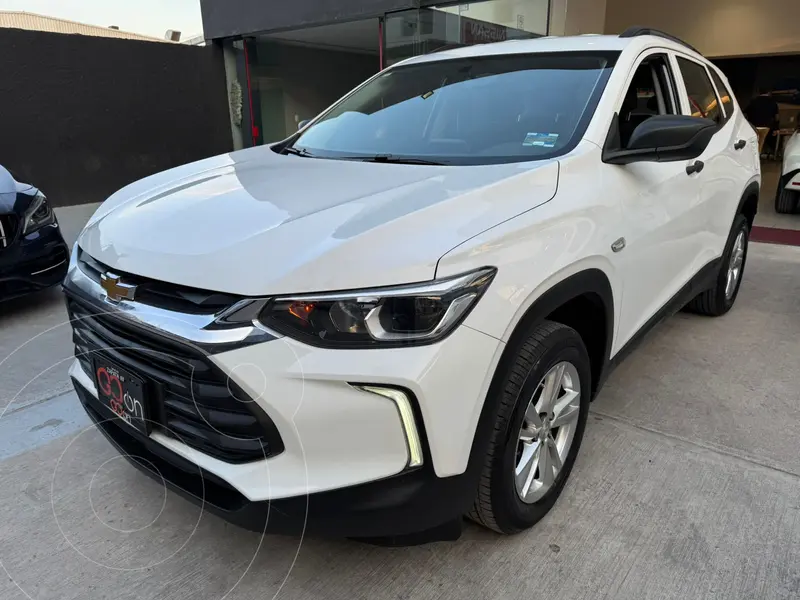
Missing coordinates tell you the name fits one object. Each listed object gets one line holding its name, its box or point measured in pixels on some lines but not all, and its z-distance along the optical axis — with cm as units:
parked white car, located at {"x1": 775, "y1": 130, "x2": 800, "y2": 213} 756
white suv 160
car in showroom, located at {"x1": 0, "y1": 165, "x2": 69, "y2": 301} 429
